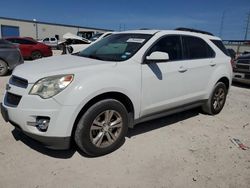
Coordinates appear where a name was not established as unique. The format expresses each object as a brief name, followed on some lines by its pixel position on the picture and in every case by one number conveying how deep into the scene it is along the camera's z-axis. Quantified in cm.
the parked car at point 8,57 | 680
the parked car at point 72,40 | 1119
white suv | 228
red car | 1173
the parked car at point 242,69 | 677
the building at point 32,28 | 3221
